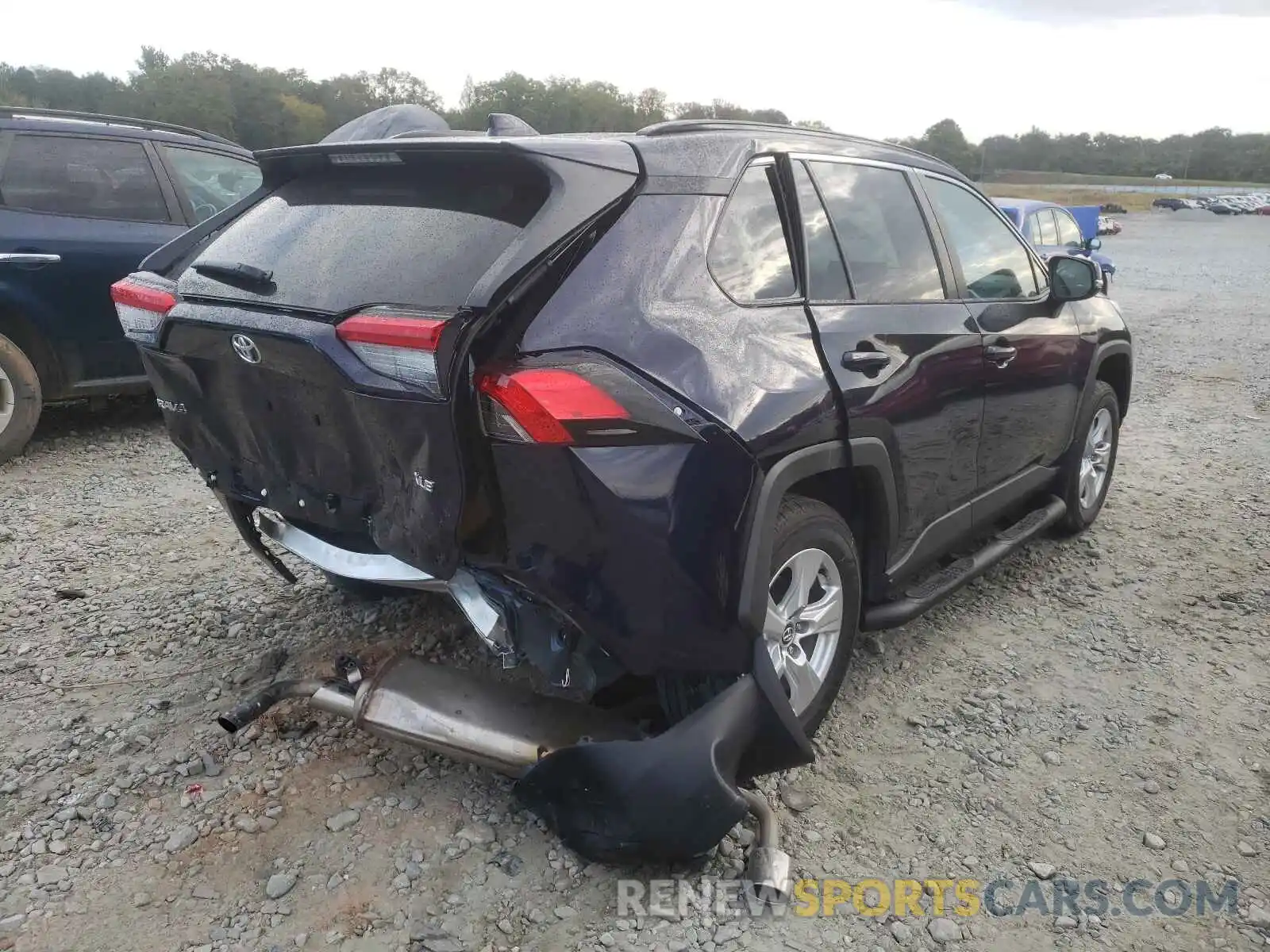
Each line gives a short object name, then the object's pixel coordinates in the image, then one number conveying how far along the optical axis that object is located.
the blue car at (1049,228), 12.46
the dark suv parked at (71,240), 5.46
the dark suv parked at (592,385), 2.17
